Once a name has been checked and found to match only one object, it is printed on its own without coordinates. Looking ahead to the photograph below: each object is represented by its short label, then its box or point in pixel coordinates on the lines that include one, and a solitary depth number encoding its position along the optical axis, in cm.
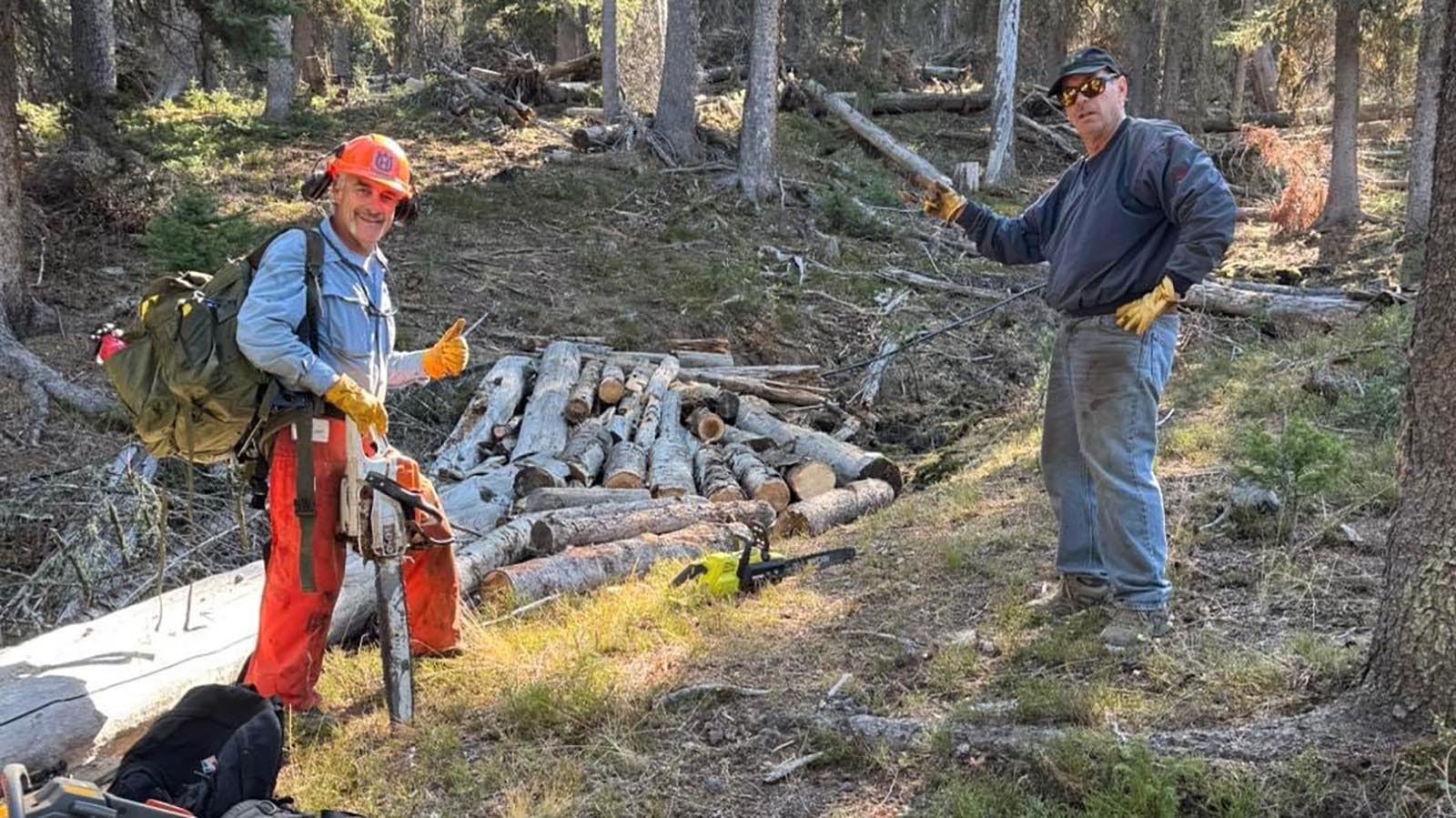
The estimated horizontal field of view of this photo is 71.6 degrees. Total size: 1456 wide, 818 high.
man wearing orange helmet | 338
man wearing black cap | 368
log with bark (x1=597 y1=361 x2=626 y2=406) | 930
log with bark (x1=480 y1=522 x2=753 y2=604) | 517
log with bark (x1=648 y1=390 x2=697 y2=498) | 731
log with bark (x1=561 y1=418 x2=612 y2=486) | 760
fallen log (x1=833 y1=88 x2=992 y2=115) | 2362
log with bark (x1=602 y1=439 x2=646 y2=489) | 744
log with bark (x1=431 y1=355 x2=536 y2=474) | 805
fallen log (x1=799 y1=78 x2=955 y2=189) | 1984
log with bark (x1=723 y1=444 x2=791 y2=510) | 740
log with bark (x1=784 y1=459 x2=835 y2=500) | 750
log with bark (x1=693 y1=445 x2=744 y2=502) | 726
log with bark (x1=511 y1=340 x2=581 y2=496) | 726
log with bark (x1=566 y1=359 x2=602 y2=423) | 898
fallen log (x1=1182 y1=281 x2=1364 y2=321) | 1052
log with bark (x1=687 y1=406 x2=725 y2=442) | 887
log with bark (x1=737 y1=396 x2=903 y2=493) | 766
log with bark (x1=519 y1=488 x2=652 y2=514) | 687
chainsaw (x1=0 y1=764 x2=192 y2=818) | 182
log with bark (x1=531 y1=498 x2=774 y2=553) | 594
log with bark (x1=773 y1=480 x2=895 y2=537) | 677
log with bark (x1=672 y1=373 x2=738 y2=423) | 927
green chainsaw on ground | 500
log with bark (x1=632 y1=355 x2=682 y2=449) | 856
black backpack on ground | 262
